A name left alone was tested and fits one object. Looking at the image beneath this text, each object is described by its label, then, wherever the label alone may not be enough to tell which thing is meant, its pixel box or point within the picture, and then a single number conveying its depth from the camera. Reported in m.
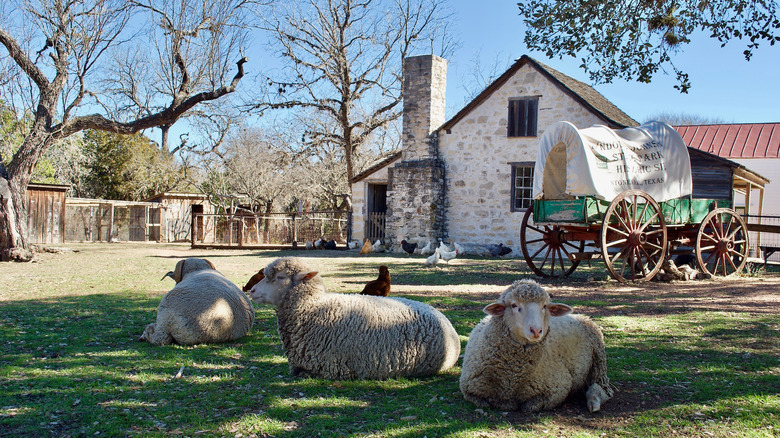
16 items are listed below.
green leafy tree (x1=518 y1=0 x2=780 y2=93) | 9.31
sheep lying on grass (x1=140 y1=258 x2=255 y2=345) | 6.34
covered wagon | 11.52
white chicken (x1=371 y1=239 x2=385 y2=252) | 22.44
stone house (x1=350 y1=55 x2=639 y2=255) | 20.83
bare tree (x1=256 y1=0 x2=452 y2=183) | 29.23
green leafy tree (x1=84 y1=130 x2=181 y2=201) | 34.97
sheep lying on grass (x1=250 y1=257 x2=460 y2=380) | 5.21
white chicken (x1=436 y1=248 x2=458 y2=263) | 17.23
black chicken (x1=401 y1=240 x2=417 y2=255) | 21.23
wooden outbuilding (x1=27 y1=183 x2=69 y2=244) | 25.62
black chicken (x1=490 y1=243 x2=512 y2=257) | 20.09
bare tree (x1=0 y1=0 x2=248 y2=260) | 16.89
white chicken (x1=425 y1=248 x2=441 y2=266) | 16.48
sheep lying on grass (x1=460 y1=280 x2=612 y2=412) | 4.23
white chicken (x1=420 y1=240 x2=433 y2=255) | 20.72
